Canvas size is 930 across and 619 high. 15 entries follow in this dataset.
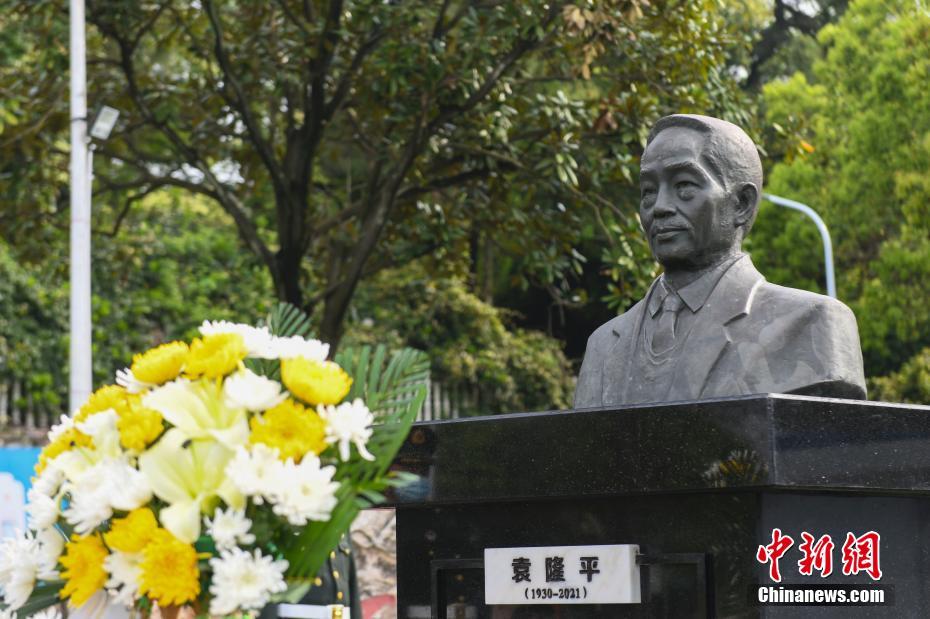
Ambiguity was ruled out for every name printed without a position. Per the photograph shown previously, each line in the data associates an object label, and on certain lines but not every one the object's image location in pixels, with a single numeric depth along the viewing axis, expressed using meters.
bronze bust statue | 4.36
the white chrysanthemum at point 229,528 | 2.54
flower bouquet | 2.56
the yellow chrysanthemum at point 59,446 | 2.88
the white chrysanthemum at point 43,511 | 2.81
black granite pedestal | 3.69
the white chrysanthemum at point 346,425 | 2.63
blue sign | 11.35
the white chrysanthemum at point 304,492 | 2.53
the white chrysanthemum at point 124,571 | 2.63
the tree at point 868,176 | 20.16
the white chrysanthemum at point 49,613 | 2.91
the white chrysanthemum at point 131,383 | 2.83
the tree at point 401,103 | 10.81
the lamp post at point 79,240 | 11.56
